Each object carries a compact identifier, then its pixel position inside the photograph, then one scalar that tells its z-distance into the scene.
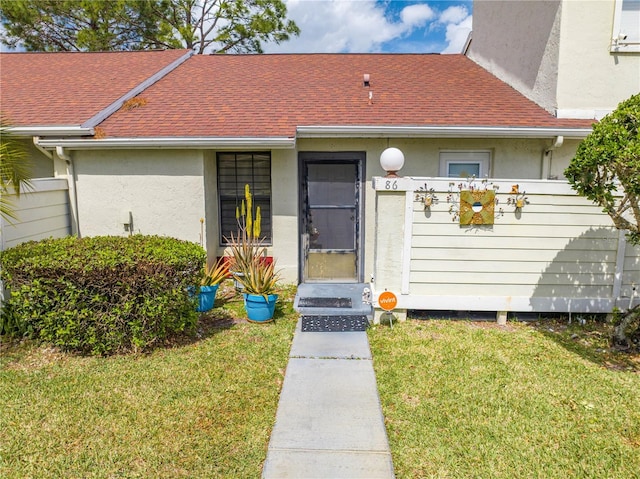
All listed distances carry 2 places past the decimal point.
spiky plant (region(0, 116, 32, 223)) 5.07
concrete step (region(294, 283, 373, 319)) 6.35
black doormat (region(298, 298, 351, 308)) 6.53
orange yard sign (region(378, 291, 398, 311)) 5.89
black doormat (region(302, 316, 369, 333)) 5.88
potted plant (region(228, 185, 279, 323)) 6.01
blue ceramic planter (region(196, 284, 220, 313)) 6.36
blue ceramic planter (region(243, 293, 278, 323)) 6.00
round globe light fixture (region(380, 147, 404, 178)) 5.90
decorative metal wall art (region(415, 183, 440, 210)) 5.87
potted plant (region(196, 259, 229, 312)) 6.37
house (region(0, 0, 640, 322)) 5.96
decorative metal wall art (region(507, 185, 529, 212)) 5.85
